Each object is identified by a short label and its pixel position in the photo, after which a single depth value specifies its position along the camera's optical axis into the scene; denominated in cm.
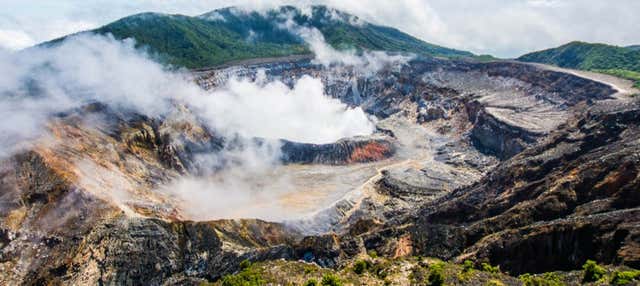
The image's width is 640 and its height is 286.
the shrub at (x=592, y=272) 3238
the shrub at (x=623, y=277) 2956
